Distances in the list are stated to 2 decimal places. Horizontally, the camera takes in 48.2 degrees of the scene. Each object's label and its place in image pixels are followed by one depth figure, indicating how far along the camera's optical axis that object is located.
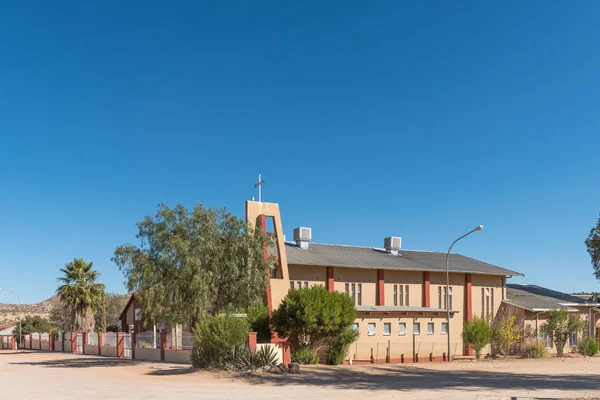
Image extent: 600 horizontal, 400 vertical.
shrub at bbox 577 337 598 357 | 52.16
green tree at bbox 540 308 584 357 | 51.22
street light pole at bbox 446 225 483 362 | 41.28
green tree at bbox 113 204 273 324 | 36.50
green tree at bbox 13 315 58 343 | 85.81
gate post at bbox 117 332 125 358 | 45.99
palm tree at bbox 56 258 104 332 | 58.84
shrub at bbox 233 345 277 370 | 31.83
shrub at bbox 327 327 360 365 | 39.41
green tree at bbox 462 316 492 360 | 46.91
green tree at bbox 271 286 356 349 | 36.94
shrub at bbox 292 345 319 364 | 37.31
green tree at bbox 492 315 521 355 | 49.91
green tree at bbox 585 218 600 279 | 50.56
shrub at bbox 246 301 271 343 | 38.31
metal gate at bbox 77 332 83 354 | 53.84
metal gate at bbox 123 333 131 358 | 44.98
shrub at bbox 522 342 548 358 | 48.66
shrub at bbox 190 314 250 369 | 31.91
